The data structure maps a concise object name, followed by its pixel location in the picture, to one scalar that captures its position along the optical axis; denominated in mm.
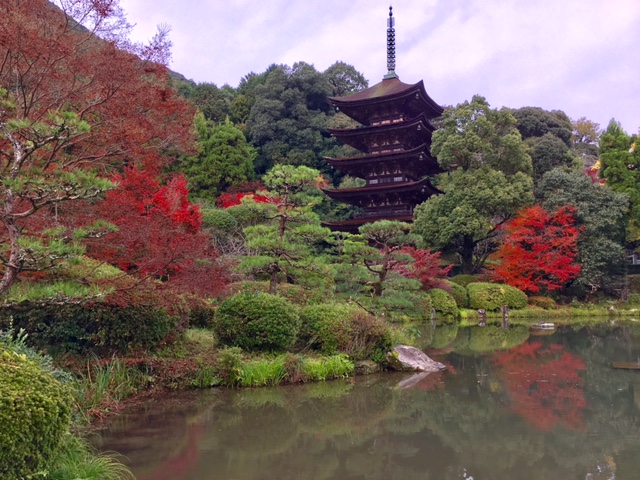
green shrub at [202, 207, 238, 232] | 18844
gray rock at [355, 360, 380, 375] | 7926
